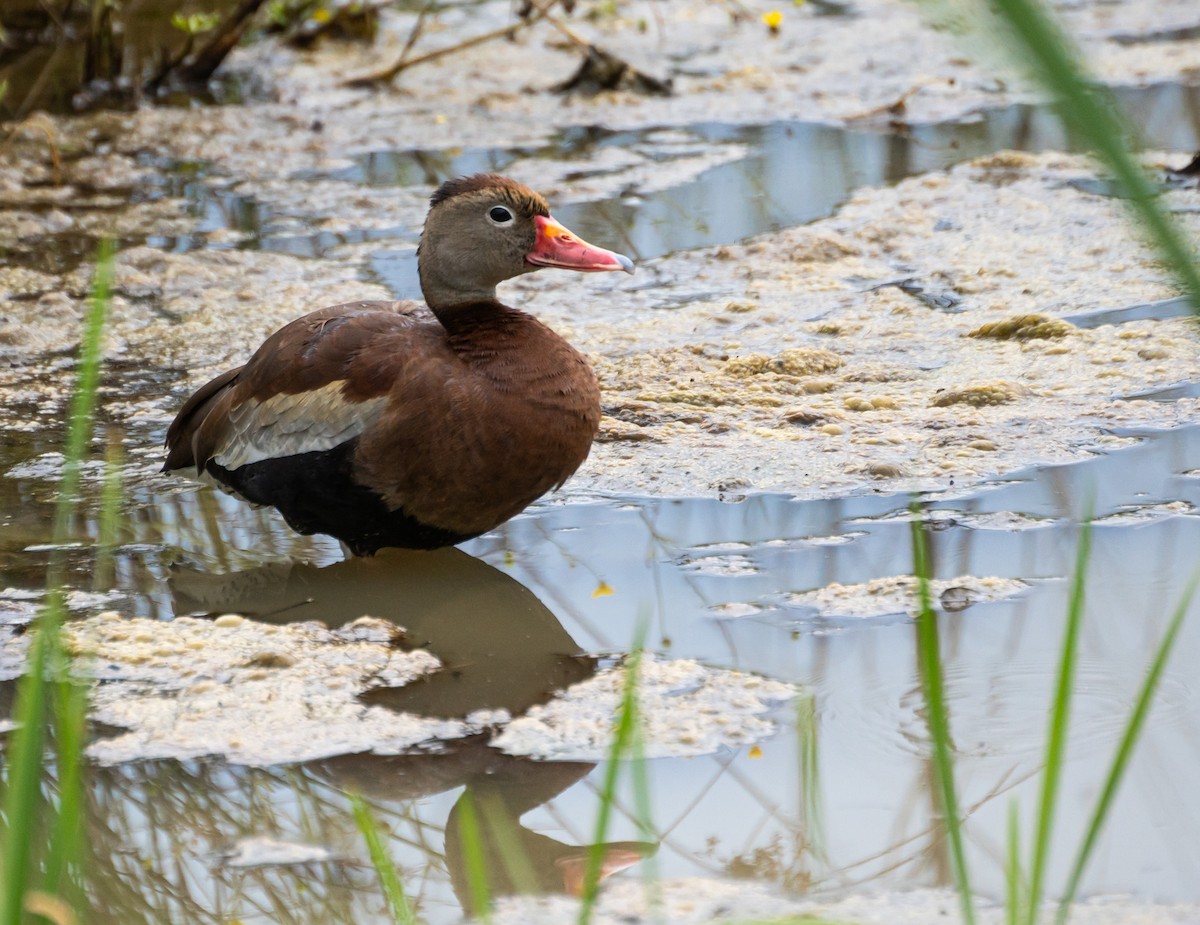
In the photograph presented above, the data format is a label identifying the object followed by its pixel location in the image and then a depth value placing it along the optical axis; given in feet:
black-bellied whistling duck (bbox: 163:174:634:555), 37.13
